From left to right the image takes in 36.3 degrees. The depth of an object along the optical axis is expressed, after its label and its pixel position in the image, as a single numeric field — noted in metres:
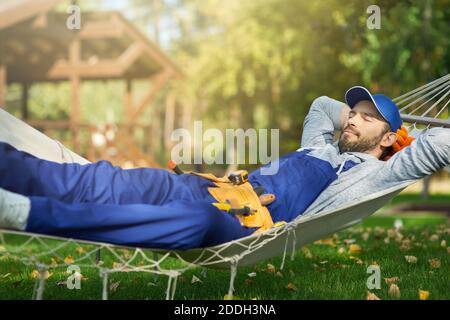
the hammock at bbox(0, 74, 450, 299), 2.52
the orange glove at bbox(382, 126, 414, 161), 3.17
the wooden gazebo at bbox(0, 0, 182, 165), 10.52
